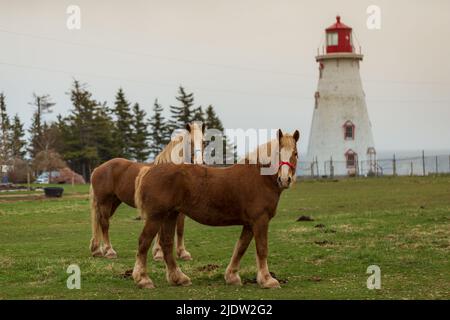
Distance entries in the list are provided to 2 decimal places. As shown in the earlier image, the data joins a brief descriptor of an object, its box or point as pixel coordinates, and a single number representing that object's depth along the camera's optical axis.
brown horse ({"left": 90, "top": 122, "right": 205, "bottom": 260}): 16.83
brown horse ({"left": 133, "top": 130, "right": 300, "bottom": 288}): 12.96
